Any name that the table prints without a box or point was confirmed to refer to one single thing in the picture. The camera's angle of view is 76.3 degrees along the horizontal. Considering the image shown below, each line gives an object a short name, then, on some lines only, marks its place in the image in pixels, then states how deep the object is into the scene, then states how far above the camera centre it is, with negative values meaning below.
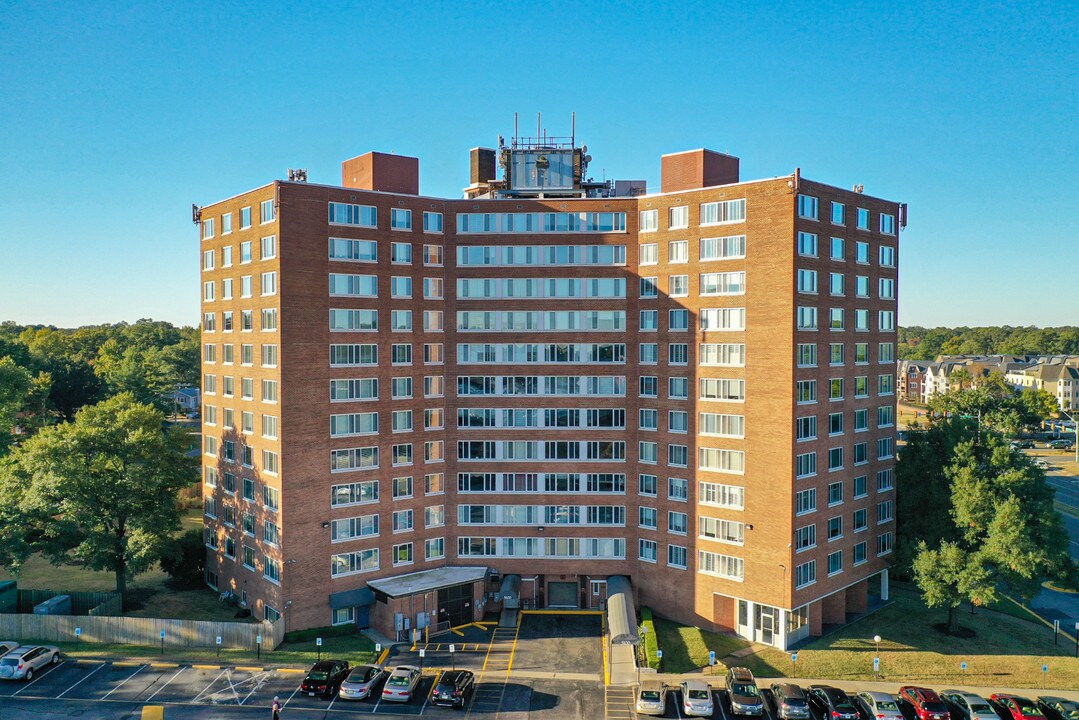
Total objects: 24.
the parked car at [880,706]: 40.19 -21.18
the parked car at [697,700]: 41.22 -21.22
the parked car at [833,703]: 39.94 -21.06
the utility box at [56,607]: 54.53 -20.76
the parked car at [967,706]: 40.22 -21.34
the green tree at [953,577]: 53.22 -17.74
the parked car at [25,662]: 44.62 -20.65
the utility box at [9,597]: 56.10 -20.37
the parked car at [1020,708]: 39.94 -21.12
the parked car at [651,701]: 41.78 -21.52
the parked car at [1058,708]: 39.97 -21.25
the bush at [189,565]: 64.44 -20.24
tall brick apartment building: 53.25 -3.81
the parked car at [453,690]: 42.31 -21.18
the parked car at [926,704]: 40.12 -21.08
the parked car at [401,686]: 42.75 -21.06
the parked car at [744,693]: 41.31 -21.22
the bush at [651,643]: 48.84 -21.60
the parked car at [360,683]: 42.94 -21.08
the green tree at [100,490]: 55.47 -11.64
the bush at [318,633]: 52.33 -22.02
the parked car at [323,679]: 43.25 -21.00
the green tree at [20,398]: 76.94 -6.51
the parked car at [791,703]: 40.72 -21.23
